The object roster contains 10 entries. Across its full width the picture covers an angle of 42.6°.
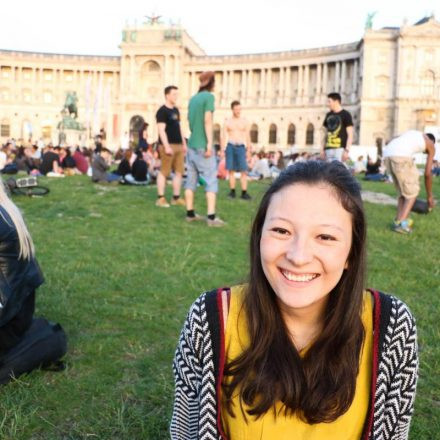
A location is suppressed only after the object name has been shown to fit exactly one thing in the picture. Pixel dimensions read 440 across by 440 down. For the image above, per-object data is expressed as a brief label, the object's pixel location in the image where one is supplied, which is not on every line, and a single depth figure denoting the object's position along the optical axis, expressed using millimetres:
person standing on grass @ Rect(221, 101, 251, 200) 12180
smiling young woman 1734
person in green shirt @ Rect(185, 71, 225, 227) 8773
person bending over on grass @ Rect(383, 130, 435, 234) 8688
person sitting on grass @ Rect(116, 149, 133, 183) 15906
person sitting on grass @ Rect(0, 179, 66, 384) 3137
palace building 55406
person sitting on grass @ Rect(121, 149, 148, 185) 15734
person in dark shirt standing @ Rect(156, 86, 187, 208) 10164
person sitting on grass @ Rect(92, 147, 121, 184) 16031
